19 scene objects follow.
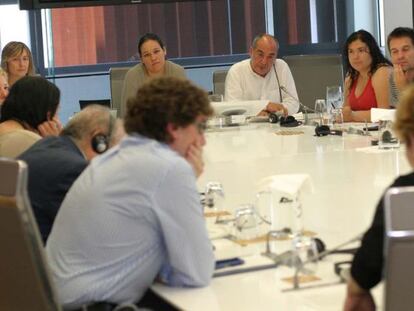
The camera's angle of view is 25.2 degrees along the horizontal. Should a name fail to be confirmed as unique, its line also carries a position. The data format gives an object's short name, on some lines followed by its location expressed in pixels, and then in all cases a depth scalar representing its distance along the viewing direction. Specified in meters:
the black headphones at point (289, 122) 6.59
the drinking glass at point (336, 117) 6.23
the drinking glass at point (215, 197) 3.65
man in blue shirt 2.62
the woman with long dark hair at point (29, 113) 4.08
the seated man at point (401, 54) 6.51
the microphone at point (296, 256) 2.64
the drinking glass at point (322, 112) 6.21
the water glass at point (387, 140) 5.02
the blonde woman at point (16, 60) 7.31
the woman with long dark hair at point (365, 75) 6.61
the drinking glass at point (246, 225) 3.08
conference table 2.44
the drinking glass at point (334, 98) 6.45
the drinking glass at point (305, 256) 2.62
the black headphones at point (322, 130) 5.86
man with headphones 3.22
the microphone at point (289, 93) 7.55
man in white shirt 7.59
